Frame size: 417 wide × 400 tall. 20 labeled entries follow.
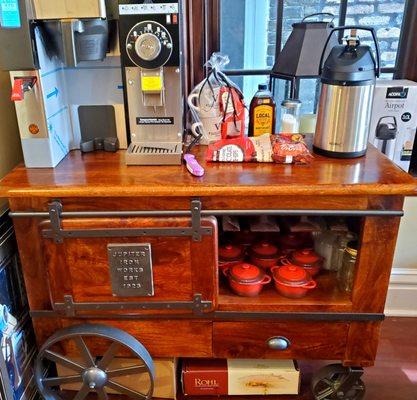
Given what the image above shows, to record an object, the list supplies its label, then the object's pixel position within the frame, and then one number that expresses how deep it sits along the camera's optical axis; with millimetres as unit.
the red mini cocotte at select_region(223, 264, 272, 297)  1257
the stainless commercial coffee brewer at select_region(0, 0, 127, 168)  1075
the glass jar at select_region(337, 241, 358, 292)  1246
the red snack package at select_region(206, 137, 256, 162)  1249
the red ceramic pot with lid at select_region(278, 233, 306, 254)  1441
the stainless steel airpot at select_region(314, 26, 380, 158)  1179
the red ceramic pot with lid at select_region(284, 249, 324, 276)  1334
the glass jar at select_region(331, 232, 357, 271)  1303
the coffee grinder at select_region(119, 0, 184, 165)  1167
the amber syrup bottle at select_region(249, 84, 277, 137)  1400
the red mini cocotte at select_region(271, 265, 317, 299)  1244
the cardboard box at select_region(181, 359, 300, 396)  1335
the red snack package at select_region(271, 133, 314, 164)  1234
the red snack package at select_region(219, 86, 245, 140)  1380
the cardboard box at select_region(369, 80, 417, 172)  1529
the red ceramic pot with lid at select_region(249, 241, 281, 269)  1371
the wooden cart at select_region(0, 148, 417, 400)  1106
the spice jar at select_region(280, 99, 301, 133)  1405
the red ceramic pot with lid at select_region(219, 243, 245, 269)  1366
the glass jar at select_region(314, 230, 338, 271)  1388
